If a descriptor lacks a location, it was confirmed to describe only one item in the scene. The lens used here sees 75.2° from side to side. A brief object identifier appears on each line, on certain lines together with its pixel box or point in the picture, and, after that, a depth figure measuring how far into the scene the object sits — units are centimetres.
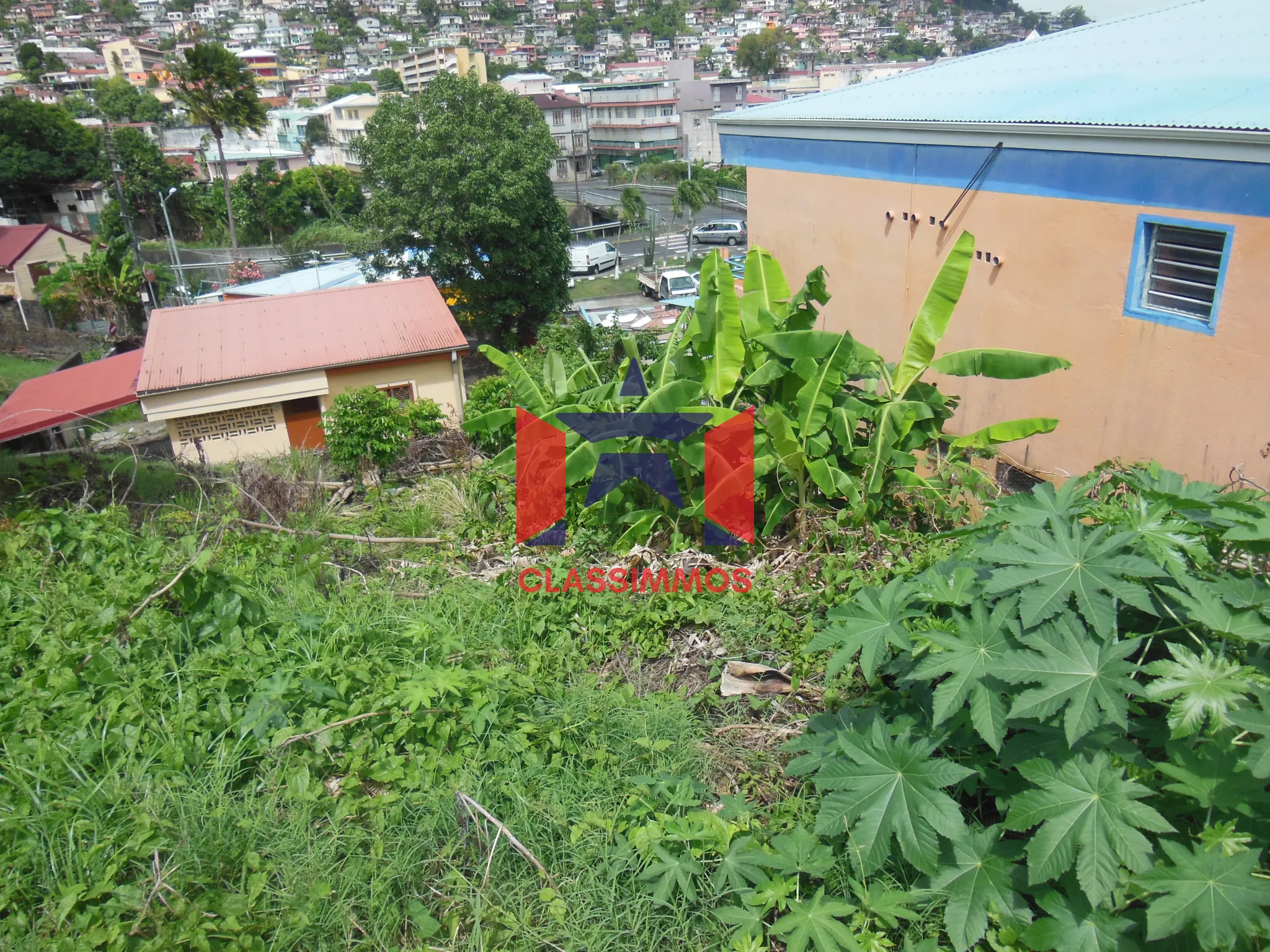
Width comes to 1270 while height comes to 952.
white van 3522
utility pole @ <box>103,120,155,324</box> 3114
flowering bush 3428
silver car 3775
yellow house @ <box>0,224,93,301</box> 3244
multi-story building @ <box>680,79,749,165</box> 6275
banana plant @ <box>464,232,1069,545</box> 539
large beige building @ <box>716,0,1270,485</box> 604
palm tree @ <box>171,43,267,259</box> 3378
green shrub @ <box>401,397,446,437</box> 1216
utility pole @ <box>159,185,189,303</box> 3184
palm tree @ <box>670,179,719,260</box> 3688
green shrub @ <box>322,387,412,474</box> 1156
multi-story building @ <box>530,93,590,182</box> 6103
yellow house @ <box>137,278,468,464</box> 1468
